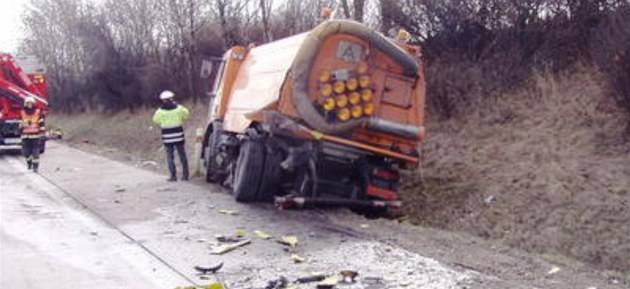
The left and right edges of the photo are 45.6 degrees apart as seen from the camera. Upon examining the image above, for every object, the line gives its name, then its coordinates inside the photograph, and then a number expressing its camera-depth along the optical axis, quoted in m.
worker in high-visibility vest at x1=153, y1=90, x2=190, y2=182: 13.54
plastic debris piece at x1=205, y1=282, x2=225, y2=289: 5.70
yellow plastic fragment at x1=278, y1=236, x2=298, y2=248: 7.62
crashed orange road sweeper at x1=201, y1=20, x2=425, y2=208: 9.24
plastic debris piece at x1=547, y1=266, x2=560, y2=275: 6.40
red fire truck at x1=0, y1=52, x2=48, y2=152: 21.89
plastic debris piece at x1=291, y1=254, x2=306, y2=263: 6.88
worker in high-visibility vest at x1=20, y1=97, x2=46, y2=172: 16.28
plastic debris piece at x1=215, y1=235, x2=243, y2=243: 7.88
